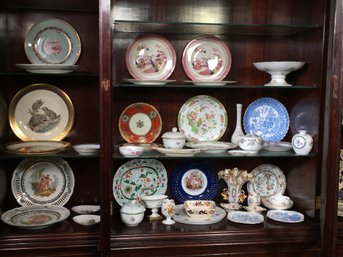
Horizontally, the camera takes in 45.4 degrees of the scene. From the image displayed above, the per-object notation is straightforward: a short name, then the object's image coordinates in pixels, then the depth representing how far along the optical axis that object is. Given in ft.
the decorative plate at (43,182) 6.42
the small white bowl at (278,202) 6.66
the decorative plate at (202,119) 6.89
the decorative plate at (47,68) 5.80
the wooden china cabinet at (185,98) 5.38
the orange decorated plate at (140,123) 6.72
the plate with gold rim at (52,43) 6.34
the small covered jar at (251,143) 6.33
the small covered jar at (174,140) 6.19
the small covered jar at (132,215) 5.90
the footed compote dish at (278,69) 6.31
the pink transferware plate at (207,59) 6.79
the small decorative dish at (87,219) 5.93
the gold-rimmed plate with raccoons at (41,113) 6.35
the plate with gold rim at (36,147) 5.71
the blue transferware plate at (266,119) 7.01
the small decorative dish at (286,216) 6.22
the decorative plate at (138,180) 6.69
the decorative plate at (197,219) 6.08
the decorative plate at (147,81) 6.09
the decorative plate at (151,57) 6.61
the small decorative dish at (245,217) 6.16
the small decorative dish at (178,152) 6.09
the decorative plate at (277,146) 6.53
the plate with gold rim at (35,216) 5.70
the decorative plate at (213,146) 6.33
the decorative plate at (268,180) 7.12
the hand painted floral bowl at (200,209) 6.17
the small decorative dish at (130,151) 5.94
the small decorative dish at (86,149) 6.01
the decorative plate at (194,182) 6.94
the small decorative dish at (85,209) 6.38
